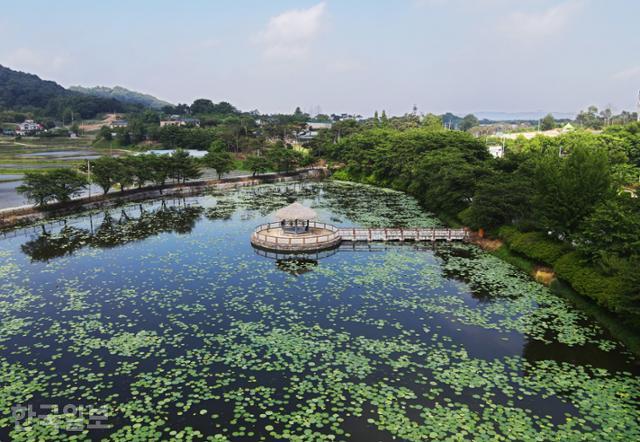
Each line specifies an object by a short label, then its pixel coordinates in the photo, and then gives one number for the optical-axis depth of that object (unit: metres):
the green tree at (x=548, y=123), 152.50
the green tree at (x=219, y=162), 62.84
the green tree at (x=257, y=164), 68.81
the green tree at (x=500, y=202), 30.66
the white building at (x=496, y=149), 78.24
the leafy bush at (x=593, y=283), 17.50
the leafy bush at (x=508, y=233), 29.25
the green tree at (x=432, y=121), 109.96
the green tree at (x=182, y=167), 56.69
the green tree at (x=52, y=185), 38.22
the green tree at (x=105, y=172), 46.06
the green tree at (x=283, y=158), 73.44
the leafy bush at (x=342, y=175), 73.00
